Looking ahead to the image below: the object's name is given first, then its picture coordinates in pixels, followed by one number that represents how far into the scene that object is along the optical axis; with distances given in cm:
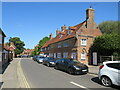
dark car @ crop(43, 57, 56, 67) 1412
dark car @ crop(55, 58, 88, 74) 859
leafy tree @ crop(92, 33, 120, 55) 1390
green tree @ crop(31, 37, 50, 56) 4655
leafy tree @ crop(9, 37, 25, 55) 5507
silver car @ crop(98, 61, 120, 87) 513
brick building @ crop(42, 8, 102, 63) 1701
